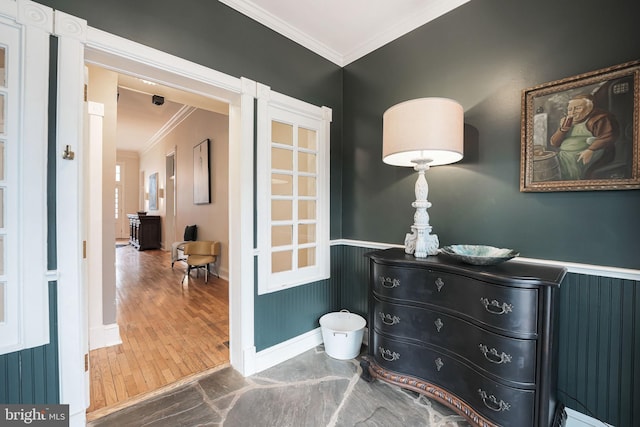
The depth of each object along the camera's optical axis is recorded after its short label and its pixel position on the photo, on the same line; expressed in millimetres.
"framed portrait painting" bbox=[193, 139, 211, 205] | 4988
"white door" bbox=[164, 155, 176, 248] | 6843
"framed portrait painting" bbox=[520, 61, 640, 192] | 1355
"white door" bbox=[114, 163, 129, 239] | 9711
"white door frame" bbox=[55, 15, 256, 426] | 1371
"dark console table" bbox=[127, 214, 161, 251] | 7738
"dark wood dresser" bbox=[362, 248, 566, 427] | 1271
